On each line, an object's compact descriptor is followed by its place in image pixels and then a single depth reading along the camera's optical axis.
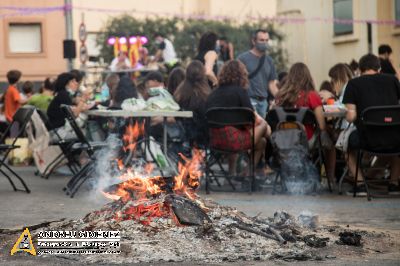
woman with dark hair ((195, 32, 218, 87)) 18.77
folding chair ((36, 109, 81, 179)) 16.17
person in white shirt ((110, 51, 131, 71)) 28.50
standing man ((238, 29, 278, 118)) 17.81
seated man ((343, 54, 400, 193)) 14.06
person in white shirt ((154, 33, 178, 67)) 29.42
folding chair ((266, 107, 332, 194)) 14.65
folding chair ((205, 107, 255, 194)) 14.62
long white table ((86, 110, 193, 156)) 14.70
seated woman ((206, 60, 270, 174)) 14.78
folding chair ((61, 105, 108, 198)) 14.54
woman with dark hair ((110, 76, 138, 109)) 17.33
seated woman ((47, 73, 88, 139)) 16.39
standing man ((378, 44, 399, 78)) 19.06
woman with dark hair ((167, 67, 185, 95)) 17.39
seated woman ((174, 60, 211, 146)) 15.99
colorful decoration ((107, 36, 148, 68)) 30.96
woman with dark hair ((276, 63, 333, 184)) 14.85
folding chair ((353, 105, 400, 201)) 13.66
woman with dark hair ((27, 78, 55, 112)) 20.84
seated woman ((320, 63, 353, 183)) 17.14
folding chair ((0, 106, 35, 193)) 14.80
